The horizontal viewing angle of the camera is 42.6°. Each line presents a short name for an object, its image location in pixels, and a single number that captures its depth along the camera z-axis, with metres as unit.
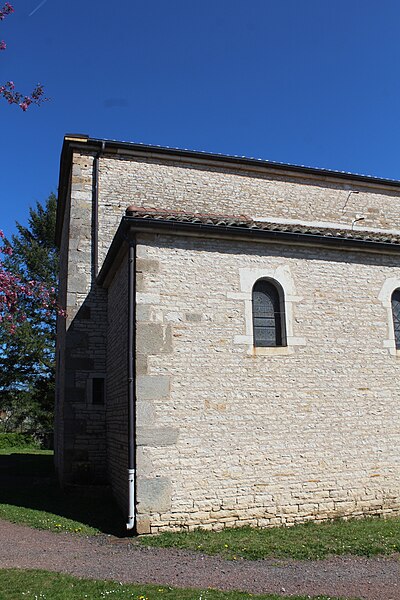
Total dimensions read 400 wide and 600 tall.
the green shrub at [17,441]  27.95
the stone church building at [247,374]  7.50
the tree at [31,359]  24.47
